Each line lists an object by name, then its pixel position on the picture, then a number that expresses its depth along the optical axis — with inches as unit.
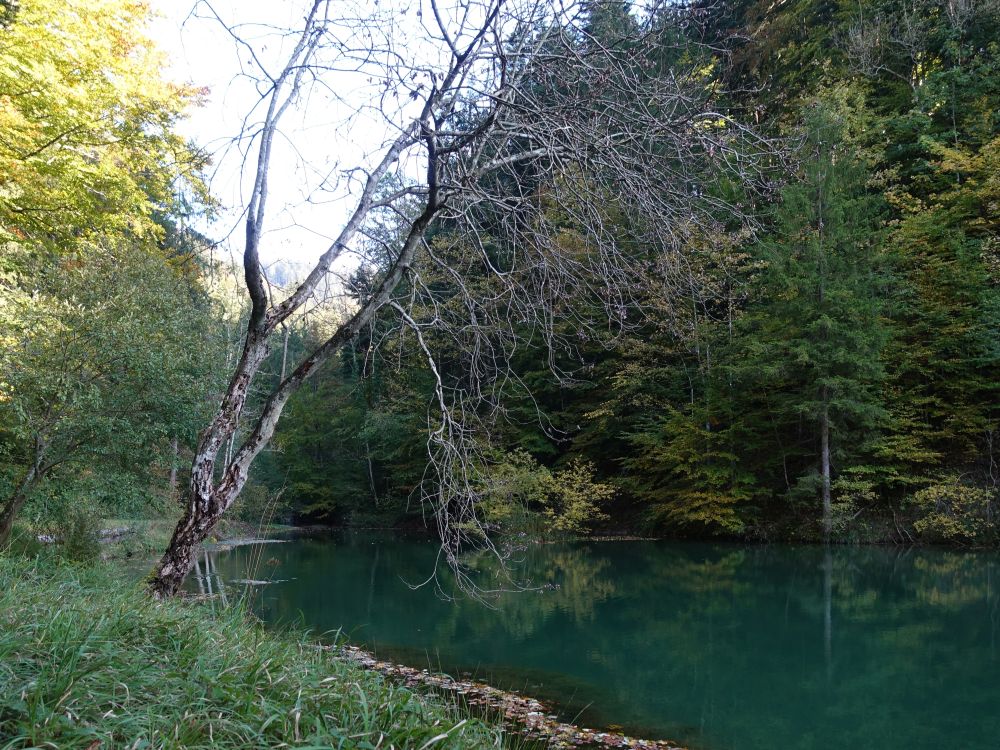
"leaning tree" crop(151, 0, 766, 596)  151.3
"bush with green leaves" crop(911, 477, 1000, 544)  592.1
